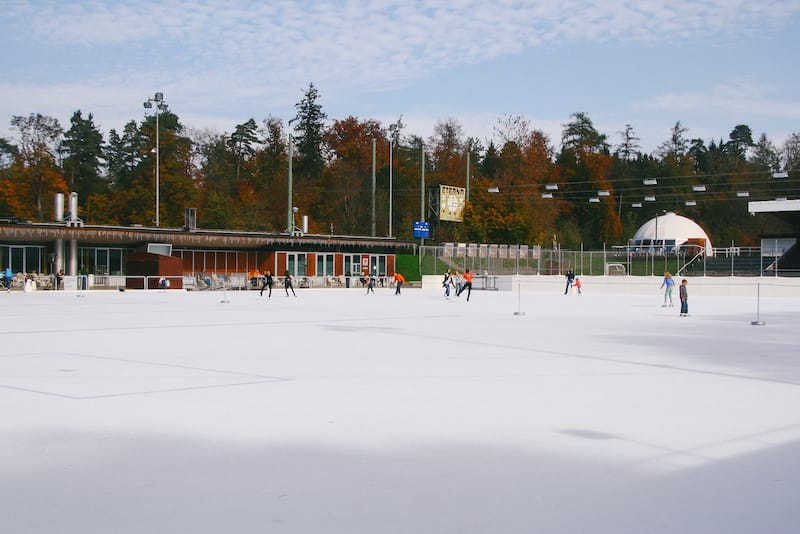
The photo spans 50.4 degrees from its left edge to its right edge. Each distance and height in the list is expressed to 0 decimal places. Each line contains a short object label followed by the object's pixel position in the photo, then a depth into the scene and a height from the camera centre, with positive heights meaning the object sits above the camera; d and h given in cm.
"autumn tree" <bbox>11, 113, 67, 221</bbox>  7269 +673
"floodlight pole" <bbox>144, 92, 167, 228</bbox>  5397 +941
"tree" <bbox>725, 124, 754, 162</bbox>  13368 +1819
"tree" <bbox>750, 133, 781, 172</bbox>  10388 +1219
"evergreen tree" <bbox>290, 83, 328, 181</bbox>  9656 +1333
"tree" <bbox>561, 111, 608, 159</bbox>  10569 +1482
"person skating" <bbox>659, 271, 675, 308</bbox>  3497 -127
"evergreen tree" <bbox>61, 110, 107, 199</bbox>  8375 +966
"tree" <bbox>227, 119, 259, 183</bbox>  9794 +1253
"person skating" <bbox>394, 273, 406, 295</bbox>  4691 -177
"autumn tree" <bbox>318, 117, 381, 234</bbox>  8488 +782
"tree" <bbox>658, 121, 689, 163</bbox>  11694 +1500
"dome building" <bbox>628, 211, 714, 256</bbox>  8681 +204
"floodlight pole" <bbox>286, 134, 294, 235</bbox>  6171 +206
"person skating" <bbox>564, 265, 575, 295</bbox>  4991 -152
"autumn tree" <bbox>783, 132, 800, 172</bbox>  9839 +1194
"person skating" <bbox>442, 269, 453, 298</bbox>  4266 -159
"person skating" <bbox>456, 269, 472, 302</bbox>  3869 -131
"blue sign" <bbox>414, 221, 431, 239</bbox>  7012 +172
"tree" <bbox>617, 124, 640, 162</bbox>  12525 +1559
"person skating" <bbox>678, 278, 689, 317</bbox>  2744 -149
